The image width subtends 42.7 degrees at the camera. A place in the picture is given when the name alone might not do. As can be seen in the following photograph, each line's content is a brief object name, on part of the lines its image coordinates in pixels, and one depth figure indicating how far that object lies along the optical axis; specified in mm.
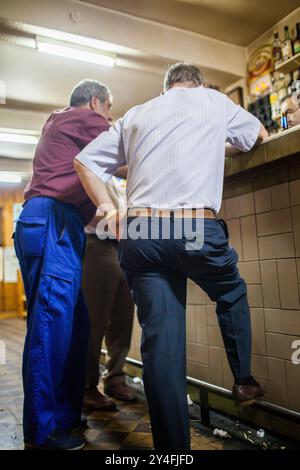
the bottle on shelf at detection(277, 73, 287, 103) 3534
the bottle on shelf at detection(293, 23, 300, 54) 3360
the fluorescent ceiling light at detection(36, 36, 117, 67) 3326
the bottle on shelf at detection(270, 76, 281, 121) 3557
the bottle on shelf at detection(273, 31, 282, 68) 3635
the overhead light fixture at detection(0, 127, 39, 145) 5422
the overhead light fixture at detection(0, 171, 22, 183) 7115
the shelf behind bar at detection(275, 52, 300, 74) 3214
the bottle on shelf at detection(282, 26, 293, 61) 3423
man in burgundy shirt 1312
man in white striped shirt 1029
